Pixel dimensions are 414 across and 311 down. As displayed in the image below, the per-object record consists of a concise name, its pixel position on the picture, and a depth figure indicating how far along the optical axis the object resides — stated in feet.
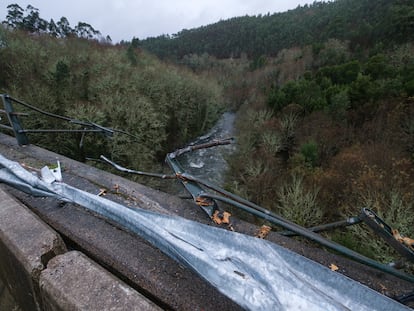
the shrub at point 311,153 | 51.54
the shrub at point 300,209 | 31.17
